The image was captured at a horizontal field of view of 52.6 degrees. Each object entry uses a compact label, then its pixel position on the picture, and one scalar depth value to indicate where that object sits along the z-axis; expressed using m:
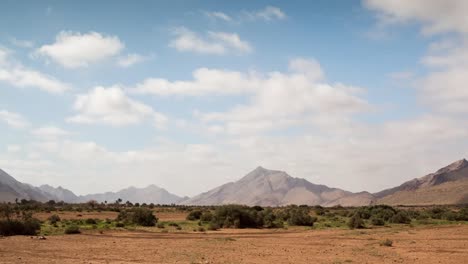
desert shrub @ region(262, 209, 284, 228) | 46.51
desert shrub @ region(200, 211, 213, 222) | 52.56
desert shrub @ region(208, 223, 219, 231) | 42.51
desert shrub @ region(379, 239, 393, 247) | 27.55
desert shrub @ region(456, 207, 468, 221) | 56.07
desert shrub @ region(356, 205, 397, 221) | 55.84
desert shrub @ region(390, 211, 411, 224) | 51.69
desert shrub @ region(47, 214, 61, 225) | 45.96
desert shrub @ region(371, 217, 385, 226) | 48.12
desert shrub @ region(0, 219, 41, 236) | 32.64
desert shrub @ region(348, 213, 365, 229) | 43.25
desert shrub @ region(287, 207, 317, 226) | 48.12
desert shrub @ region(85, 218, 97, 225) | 47.78
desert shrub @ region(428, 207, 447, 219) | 60.86
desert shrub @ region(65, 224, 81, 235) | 34.88
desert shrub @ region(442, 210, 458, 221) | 56.36
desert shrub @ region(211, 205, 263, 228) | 45.09
